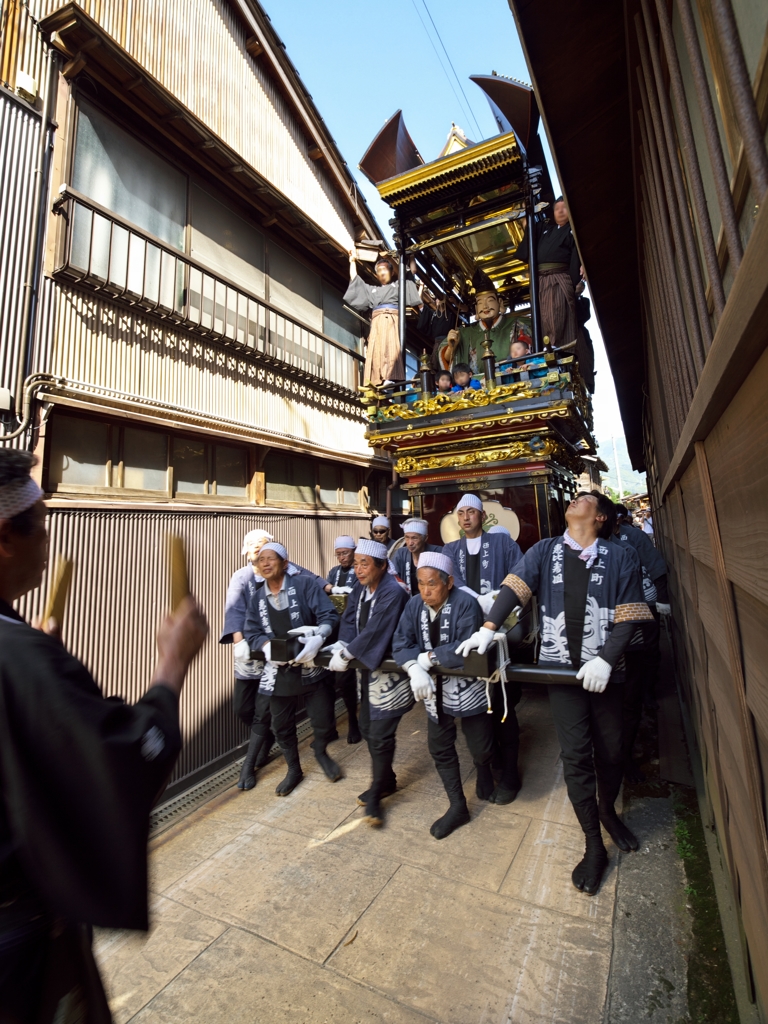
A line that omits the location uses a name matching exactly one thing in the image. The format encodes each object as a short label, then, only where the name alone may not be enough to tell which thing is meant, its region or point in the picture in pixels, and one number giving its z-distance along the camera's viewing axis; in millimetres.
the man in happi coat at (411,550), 6057
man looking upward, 3135
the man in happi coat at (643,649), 4398
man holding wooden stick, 1092
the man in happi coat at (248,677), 4879
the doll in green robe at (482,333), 7723
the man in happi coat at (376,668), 4070
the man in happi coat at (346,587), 5867
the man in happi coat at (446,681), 3736
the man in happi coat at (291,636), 4602
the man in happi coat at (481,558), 4863
